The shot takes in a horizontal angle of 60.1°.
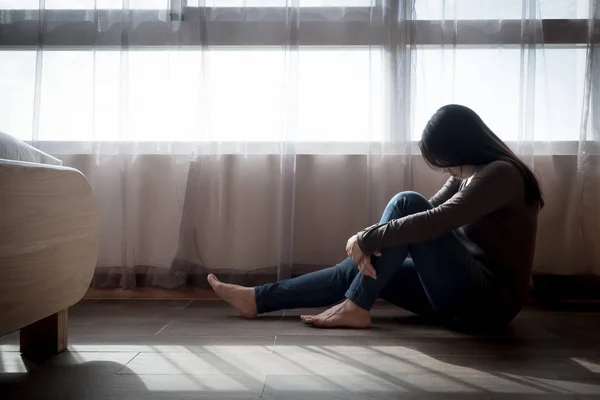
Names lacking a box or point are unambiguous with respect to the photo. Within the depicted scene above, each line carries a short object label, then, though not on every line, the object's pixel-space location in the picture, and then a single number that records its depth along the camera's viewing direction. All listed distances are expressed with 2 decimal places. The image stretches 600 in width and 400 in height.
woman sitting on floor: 1.37
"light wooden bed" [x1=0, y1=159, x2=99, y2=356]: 0.98
